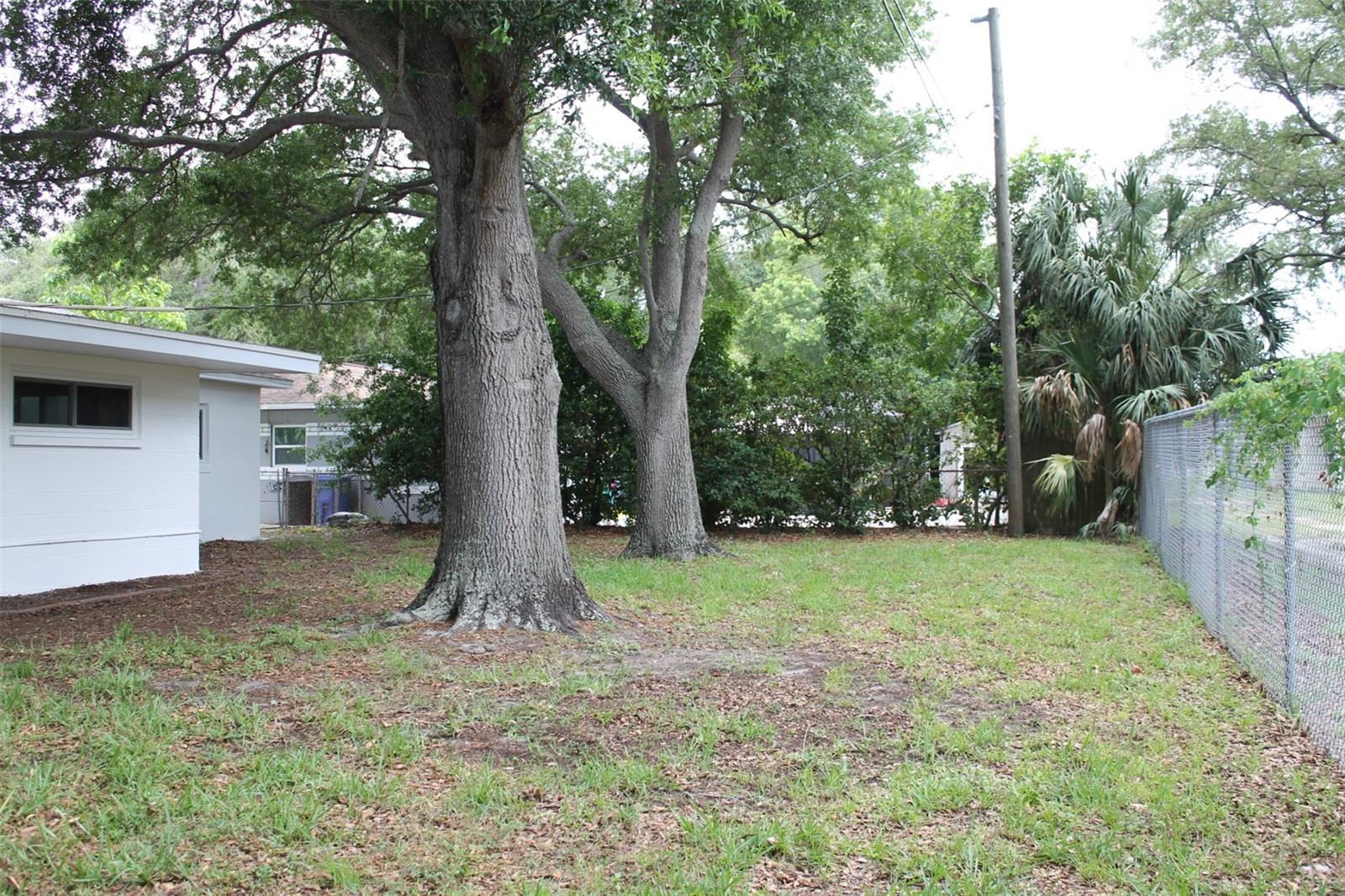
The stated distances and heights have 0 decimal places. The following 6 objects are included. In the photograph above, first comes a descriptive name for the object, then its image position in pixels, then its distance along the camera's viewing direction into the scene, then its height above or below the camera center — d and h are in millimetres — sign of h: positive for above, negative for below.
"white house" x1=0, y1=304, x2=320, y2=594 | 9211 +467
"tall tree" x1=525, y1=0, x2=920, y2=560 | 11172 +4123
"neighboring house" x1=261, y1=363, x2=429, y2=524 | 21375 +701
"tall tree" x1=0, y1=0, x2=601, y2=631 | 7434 +3560
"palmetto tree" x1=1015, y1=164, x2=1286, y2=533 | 14891 +2387
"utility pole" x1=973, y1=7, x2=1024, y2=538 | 15523 +2634
